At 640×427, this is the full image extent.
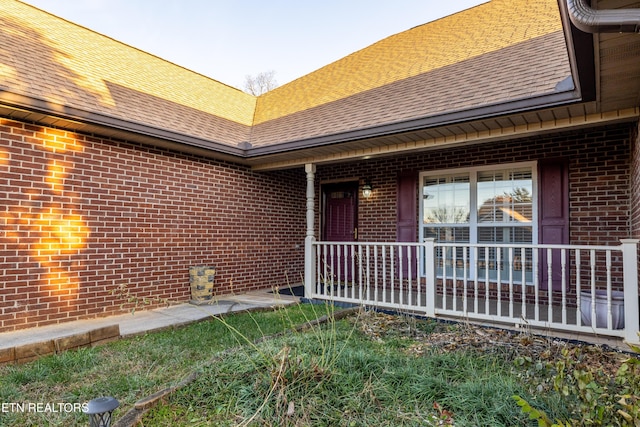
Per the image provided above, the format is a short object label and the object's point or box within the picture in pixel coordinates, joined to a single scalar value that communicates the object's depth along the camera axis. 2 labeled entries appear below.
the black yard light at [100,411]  1.78
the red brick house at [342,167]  4.29
